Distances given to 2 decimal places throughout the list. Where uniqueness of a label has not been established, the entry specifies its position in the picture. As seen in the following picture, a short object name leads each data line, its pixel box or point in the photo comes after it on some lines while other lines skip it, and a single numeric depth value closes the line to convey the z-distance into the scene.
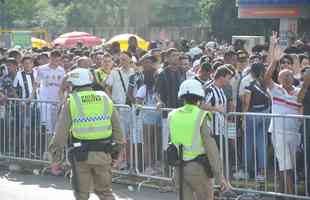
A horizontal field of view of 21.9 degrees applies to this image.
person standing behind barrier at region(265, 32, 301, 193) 10.31
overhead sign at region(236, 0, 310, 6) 33.61
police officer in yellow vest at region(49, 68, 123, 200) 8.44
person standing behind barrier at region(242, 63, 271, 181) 10.66
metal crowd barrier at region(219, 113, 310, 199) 10.30
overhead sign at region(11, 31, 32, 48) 32.97
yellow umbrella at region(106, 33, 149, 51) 31.80
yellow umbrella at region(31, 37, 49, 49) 35.99
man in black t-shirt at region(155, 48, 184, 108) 12.01
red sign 33.62
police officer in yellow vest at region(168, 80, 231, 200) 7.76
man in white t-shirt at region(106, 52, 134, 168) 13.05
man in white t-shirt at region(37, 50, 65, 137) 13.94
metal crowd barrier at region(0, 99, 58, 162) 13.15
